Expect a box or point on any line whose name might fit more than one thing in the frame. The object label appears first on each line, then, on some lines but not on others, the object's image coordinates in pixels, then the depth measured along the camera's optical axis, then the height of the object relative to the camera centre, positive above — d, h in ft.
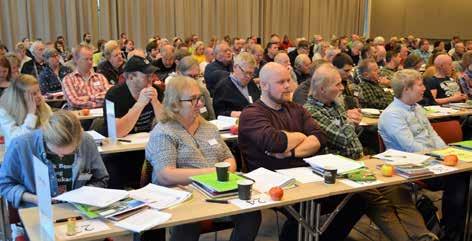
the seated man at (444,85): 19.08 -2.45
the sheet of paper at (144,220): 6.41 -2.71
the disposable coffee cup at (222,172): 7.84 -2.43
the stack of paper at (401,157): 9.55 -2.74
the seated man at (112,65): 20.42 -1.84
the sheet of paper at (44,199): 5.75 -2.18
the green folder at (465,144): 11.05 -2.81
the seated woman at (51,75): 20.48 -2.30
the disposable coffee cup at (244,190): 7.48 -2.60
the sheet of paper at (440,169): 9.25 -2.82
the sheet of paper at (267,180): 8.13 -2.72
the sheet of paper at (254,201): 7.30 -2.75
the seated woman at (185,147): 8.64 -2.34
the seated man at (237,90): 15.43 -2.17
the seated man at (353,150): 9.23 -2.82
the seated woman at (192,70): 15.14 -1.58
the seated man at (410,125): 11.03 -2.51
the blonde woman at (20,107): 10.09 -1.78
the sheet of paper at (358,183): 8.33 -2.78
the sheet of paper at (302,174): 8.66 -2.79
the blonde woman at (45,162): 7.54 -2.29
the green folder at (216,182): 7.64 -2.60
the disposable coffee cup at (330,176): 8.39 -2.65
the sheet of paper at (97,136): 11.15 -2.67
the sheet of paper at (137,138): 11.36 -2.81
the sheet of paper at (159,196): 7.26 -2.70
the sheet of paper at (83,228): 6.16 -2.70
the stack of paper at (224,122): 12.84 -2.76
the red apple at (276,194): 7.51 -2.65
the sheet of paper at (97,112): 14.89 -2.84
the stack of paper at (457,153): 10.18 -2.82
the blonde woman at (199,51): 31.73 -1.88
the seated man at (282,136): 9.62 -2.28
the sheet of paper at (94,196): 6.82 -2.53
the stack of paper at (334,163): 8.81 -2.62
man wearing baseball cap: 12.05 -2.10
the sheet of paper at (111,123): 10.93 -2.30
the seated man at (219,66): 19.90 -1.93
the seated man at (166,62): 22.52 -1.86
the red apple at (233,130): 12.49 -2.78
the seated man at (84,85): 17.19 -2.29
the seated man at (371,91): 17.56 -2.47
